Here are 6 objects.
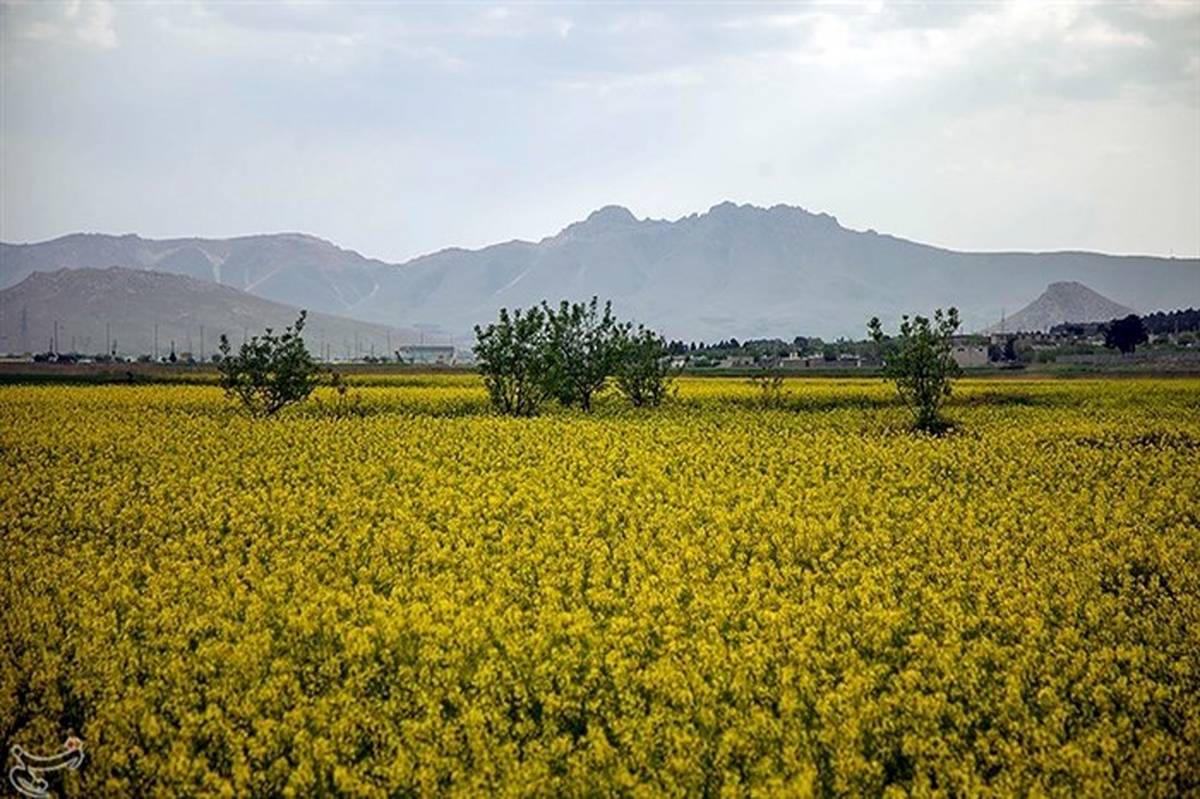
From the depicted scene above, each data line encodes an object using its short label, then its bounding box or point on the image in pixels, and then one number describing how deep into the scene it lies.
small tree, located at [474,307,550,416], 47.75
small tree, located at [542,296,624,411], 51.09
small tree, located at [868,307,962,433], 41.59
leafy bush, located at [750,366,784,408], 54.88
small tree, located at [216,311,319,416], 45.91
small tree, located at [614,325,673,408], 53.34
